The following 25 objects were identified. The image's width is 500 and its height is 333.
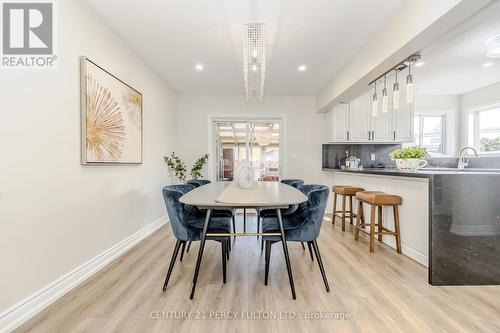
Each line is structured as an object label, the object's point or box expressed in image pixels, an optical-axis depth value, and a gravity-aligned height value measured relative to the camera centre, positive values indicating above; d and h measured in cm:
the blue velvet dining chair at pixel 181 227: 193 -57
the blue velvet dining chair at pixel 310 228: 193 -55
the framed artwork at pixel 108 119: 216 +47
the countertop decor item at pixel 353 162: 465 +0
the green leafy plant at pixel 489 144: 454 +37
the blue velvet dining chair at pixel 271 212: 246 -55
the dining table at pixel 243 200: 171 -30
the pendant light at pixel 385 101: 300 +80
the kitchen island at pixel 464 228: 203 -58
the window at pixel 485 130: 457 +68
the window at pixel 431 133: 536 +69
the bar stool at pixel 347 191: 362 -47
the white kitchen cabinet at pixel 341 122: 457 +79
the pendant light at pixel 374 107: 308 +74
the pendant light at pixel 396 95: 271 +79
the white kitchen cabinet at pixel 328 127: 467 +74
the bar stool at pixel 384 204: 271 -49
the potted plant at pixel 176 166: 445 -10
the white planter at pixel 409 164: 294 -2
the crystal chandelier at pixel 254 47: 239 +125
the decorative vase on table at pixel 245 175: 249 -15
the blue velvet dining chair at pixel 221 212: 254 -56
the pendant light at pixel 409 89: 249 +79
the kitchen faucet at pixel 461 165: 381 -4
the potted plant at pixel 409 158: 292 +6
